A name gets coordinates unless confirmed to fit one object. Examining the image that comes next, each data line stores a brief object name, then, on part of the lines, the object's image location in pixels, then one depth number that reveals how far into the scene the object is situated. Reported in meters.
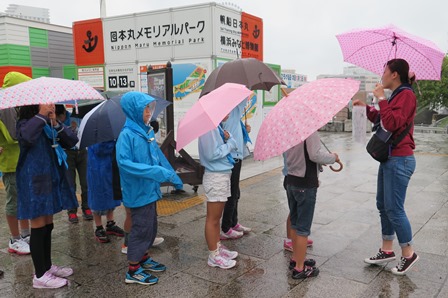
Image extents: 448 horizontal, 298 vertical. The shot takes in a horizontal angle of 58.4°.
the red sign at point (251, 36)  10.30
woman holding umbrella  3.45
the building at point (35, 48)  12.20
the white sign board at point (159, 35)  9.24
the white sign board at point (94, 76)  10.84
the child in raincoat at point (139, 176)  3.39
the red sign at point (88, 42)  10.60
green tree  22.00
